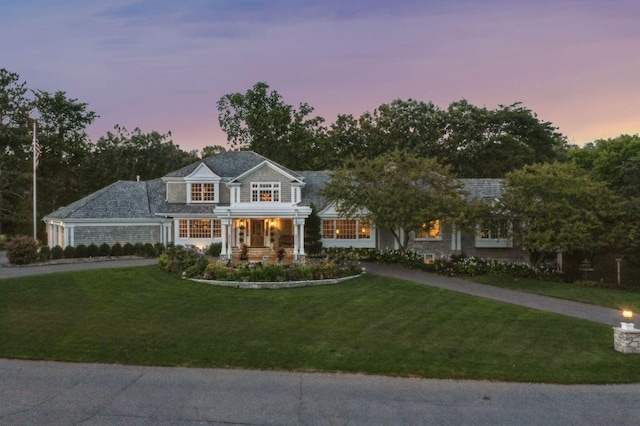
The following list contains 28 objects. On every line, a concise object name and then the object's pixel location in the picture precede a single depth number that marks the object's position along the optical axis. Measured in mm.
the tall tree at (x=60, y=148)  44875
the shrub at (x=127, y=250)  29078
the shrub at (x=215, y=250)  29766
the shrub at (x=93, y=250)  28188
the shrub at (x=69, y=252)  27609
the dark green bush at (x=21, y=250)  25000
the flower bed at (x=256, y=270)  19828
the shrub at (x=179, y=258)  22078
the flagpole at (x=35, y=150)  29388
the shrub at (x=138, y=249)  29062
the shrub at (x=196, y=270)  20652
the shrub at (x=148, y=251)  29047
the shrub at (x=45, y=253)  26506
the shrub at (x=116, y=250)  28891
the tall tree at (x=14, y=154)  41469
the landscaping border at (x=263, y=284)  19203
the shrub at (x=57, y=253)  27250
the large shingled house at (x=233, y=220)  29672
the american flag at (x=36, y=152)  29359
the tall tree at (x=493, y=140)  43312
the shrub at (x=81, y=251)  27938
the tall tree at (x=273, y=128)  48344
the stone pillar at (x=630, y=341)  11242
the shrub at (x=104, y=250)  28578
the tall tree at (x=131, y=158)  48000
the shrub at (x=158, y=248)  29055
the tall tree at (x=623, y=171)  22734
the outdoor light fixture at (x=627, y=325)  11367
